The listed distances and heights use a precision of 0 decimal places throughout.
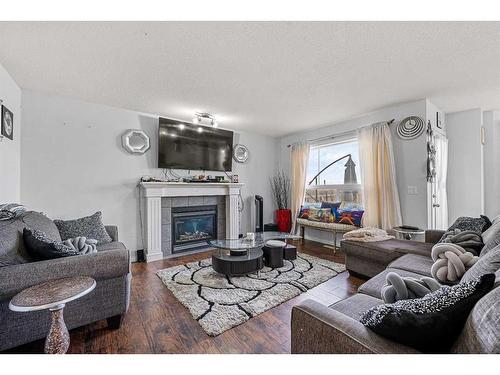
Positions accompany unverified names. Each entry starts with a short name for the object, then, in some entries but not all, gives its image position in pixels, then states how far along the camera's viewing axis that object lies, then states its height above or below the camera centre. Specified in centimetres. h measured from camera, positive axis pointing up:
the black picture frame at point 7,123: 208 +68
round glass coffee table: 236 -78
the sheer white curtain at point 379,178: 317 +16
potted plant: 452 -20
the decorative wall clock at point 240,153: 434 +74
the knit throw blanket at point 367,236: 245 -55
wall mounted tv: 342 +74
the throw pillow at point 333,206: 376 -31
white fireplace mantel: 319 -10
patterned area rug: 174 -100
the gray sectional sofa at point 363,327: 62 -54
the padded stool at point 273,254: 269 -82
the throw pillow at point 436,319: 71 -44
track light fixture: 339 +117
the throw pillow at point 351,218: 341 -47
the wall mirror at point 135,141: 321 +74
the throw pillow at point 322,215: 375 -47
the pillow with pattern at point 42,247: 146 -39
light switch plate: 304 -3
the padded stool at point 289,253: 290 -86
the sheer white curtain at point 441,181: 320 +10
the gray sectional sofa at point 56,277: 124 -59
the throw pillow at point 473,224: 198 -35
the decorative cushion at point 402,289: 105 -50
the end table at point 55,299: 107 -55
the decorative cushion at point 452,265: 140 -52
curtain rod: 373 +96
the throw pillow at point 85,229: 231 -42
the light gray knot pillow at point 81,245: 183 -47
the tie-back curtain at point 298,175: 439 +29
